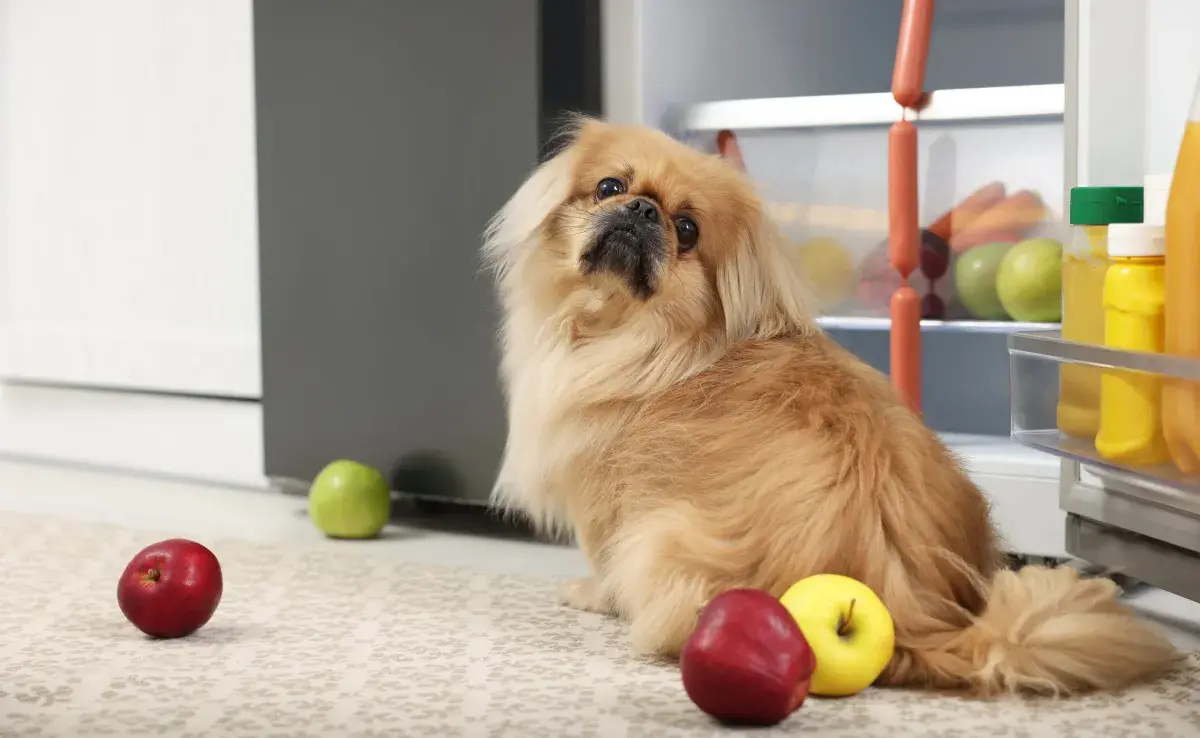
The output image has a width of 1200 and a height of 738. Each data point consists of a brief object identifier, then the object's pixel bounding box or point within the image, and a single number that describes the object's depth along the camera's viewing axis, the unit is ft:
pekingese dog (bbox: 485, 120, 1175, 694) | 4.91
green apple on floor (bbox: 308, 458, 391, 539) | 8.00
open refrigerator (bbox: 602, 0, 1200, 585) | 6.24
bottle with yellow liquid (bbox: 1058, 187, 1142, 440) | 5.80
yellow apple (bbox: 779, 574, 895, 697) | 4.71
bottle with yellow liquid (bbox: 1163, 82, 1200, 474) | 5.22
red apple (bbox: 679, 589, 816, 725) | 4.30
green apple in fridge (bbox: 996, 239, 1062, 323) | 7.43
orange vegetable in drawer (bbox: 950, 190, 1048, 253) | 7.64
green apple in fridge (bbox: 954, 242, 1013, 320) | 7.77
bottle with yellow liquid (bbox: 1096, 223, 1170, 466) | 5.53
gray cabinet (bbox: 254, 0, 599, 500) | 7.89
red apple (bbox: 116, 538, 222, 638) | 5.53
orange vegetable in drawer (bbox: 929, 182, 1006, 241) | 7.79
